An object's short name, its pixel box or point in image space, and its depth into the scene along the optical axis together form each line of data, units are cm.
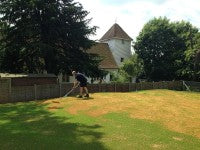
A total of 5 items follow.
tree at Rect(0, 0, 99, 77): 1807
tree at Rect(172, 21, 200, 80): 2796
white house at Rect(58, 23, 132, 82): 3600
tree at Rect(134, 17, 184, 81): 3128
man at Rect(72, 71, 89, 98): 1350
